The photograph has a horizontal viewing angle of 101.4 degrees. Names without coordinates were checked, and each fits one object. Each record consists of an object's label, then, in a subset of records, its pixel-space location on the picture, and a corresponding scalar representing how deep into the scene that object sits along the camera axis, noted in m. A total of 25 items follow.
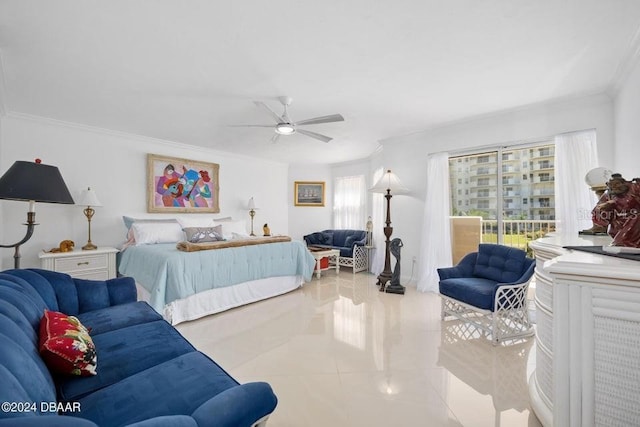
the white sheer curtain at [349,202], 6.19
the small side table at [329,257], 4.98
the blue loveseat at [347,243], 5.43
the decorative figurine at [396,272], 4.08
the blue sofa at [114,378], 0.76
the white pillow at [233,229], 4.83
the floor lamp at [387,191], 4.24
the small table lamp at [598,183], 1.80
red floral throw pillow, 1.13
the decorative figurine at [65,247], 3.36
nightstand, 3.16
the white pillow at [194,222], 4.43
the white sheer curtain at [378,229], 5.20
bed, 2.85
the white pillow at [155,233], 3.83
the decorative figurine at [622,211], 1.09
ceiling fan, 2.76
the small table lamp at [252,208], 5.59
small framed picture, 6.72
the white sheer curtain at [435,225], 4.04
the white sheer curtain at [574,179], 2.97
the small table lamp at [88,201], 3.53
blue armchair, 2.49
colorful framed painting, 4.43
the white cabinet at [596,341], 0.88
